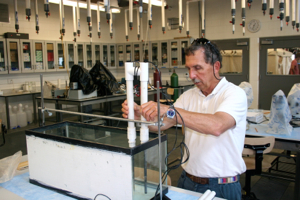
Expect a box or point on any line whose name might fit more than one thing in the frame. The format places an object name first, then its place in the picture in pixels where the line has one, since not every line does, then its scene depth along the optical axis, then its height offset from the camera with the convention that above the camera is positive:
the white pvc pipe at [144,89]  1.01 -0.06
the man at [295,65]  5.53 +0.15
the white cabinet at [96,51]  6.99 +0.68
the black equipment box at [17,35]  5.38 +0.91
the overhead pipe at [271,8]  2.62 +0.67
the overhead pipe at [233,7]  2.30 +0.61
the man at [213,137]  1.27 -0.33
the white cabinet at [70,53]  6.46 +0.60
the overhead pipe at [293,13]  3.04 +0.73
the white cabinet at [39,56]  5.79 +0.49
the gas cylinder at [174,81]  5.13 -0.13
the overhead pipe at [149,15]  2.80 +0.66
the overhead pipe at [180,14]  2.90 +0.70
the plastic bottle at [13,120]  5.39 -0.88
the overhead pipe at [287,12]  3.38 +0.79
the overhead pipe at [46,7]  2.17 +0.60
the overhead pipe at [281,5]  2.51 +0.66
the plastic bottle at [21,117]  5.52 -0.85
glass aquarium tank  1.01 -0.38
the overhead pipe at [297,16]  3.59 +0.80
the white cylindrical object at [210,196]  1.04 -0.50
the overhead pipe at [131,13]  2.31 +0.61
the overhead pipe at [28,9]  2.24 +0.60
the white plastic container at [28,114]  5.77 -0.82
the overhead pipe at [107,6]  2.06 +0.57
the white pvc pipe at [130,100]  1.05 -0.10
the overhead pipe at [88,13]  2.62 +0.66
